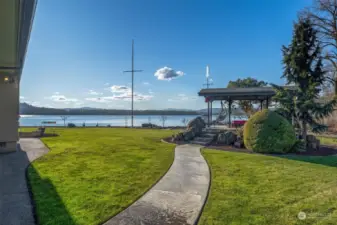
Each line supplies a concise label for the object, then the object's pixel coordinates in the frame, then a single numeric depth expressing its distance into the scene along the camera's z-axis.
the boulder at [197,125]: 12.24
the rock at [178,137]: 11.50
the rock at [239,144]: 9.57
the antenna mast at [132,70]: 25.56
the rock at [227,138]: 10.45
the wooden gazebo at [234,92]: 13.61
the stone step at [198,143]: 10.65
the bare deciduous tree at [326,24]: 16.81
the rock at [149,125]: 24.47
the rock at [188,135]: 11.43
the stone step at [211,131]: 12.34
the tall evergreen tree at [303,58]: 14.27
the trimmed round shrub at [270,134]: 8.00
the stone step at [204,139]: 11.14
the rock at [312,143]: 9.09
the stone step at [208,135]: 11.82
